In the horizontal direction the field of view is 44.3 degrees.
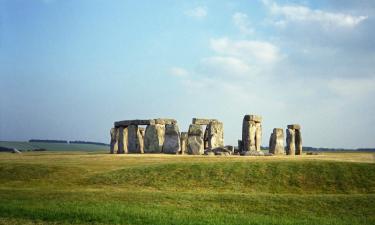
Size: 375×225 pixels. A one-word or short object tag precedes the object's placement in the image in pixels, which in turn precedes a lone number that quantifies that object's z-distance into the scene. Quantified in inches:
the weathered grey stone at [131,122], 1762.9
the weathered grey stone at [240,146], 1775.0
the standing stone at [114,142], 1889.8
